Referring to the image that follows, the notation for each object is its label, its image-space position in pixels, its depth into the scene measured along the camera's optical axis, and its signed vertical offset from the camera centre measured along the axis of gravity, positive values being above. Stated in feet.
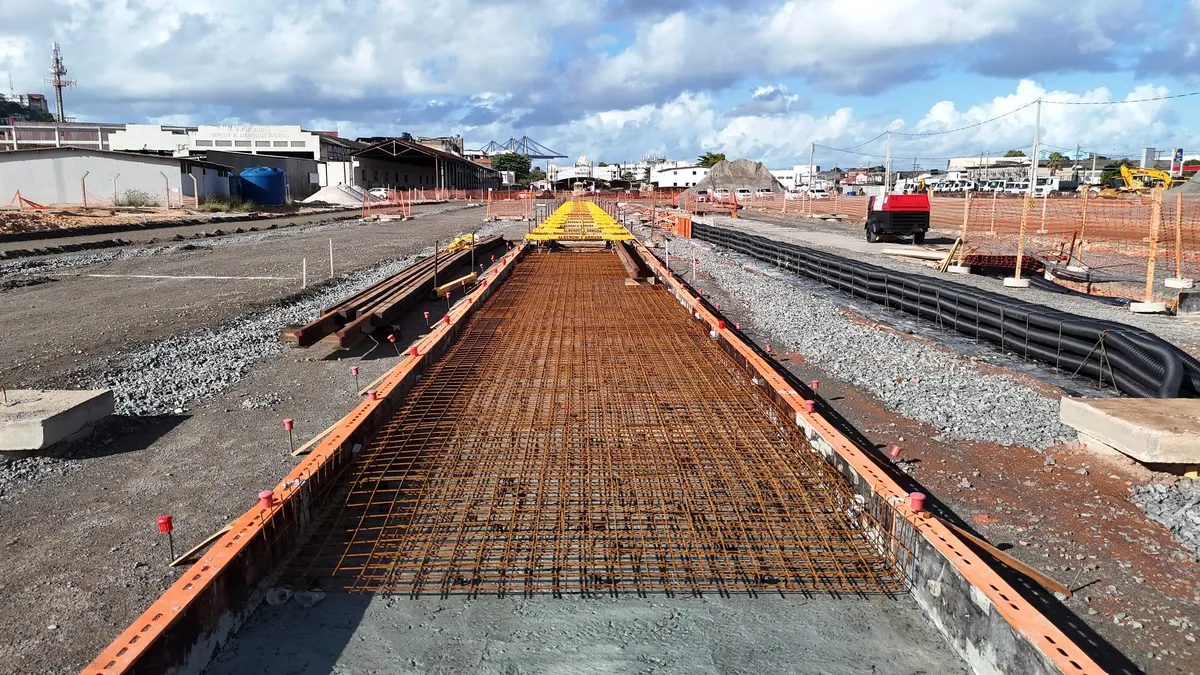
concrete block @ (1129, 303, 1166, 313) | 40.47 -5.06
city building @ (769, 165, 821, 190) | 501.80 +22.29
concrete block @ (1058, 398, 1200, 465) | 16.05 -4.63
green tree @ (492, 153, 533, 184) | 544.62 +30.55
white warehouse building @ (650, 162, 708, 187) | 468.75 +20.41
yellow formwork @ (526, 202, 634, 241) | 71.41 -2.10
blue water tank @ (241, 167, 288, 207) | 167.73 +4.48
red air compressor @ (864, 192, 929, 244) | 84.94 -0.64
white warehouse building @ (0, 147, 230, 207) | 131.54 +5.25
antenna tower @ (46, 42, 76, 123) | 445.78 +75.59
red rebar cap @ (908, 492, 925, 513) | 12.79 -4.77
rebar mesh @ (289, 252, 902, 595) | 13.17 -5.92
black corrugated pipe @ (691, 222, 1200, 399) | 21.91 -4.41
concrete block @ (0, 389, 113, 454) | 17.51 -4.85
